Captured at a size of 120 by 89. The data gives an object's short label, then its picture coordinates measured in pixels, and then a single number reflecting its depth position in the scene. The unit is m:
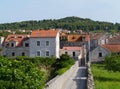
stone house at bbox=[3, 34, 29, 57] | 40.28
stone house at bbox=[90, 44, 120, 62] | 39.59
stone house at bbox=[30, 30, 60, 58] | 38.51
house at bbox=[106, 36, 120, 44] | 49.36
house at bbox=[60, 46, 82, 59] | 39.64
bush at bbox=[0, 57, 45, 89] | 11.74
